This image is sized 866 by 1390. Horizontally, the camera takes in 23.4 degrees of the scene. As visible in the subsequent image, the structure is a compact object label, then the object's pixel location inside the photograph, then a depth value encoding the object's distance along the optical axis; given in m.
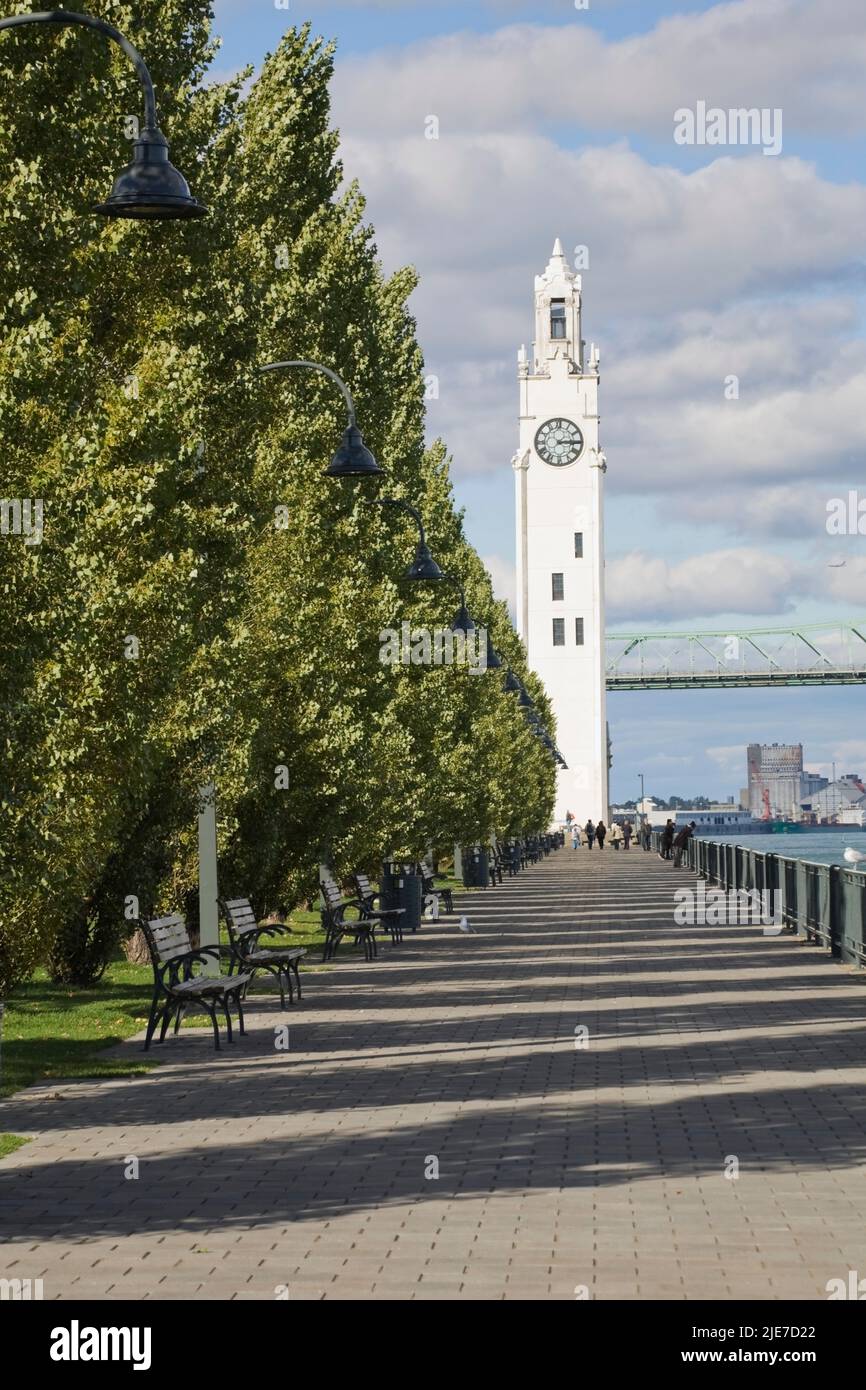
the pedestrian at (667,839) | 81.19
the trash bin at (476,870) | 57.72
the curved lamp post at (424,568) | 26.44
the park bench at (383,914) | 29.58
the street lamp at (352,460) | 20.56
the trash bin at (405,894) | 32.84
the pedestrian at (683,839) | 75.01
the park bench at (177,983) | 16.52
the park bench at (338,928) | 27.15
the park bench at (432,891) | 40.97
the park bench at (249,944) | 20.19
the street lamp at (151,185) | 11.87
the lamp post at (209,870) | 21.64
